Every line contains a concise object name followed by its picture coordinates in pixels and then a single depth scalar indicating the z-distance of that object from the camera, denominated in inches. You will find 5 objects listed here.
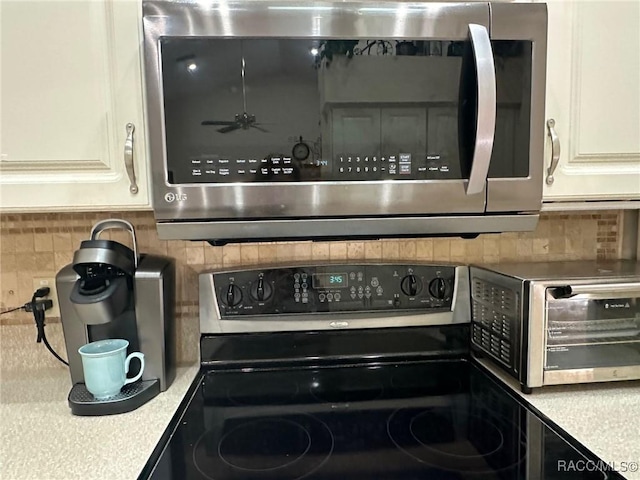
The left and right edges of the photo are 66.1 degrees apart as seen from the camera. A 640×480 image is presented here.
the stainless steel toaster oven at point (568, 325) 38.1
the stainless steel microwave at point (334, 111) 32.5
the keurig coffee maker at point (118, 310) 36.6
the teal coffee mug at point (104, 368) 36.3
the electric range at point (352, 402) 30.9
